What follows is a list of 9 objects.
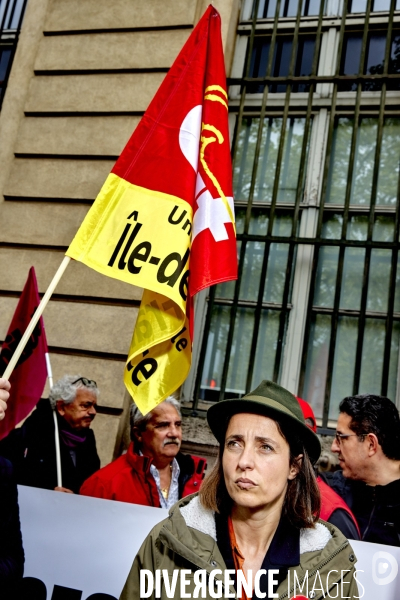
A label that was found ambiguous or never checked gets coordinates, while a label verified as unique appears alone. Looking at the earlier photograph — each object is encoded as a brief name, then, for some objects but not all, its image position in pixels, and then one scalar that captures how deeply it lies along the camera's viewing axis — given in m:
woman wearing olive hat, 2.01
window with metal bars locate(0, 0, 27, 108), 6.95
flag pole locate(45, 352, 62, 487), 3.65
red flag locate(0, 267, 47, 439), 3.98
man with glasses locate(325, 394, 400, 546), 2.94
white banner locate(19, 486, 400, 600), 2.95
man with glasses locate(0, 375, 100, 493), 3.96
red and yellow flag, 2.94
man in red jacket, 3.54
